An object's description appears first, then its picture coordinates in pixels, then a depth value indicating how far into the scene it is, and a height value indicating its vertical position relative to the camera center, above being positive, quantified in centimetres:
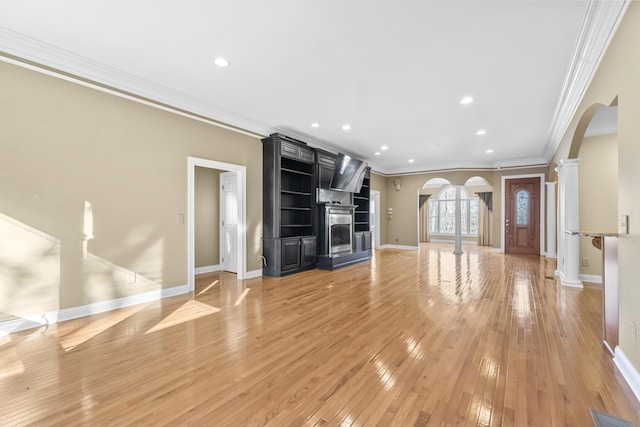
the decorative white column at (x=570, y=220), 456 -8
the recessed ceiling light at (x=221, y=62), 315 +176
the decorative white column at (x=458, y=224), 907 -29
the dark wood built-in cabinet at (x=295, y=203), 544 +28
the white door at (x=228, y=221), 572 -12
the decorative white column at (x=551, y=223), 766 -22
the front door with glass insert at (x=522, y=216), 852 -3
